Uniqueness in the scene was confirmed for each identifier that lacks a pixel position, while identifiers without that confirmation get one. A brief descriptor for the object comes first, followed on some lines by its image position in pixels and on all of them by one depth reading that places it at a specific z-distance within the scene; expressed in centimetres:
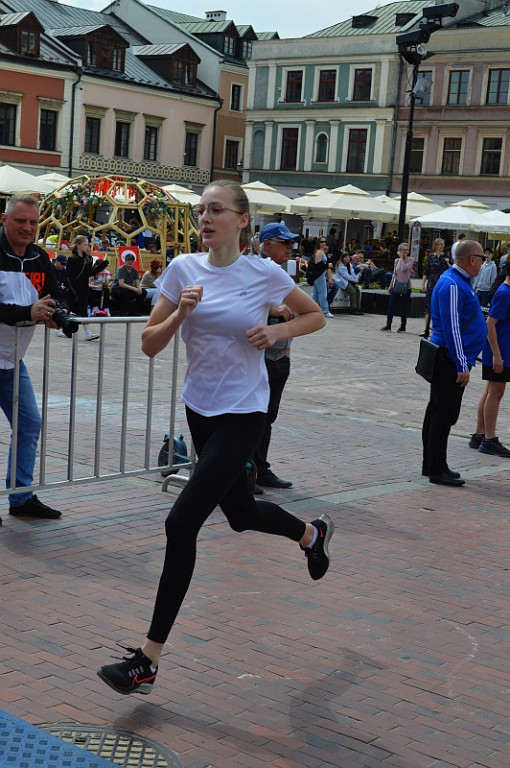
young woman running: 405
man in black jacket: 601
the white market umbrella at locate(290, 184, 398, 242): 3362
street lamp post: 2205
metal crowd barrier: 642
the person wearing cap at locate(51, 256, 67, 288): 1931
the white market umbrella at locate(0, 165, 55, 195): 2897
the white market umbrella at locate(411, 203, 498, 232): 2823
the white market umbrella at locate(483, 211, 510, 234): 2826
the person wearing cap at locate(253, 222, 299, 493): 706
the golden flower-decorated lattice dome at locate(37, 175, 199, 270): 2458
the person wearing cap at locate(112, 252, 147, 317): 1916
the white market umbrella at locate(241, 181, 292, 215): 3697
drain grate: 355
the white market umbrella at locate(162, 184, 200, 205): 3403
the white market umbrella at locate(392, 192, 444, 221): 3738
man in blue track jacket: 802
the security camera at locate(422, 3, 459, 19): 2175
